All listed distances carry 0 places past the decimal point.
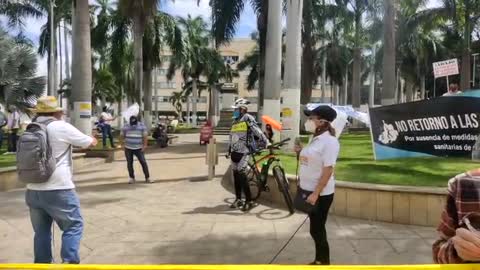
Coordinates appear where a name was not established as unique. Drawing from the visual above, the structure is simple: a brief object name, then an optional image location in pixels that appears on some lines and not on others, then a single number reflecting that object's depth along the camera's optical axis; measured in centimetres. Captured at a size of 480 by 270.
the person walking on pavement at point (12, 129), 1705
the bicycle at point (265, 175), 819
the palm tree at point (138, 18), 2317
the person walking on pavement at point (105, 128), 1906
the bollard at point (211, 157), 1124
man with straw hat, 461
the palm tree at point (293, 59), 1486
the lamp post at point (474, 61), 4475
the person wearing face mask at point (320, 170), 502
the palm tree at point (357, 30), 2812
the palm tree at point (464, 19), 2861
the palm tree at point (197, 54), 4703
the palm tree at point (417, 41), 2920
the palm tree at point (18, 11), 3297
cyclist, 838
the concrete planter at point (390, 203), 718
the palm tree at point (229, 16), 2462
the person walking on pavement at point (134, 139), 1117
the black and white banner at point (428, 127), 1113
